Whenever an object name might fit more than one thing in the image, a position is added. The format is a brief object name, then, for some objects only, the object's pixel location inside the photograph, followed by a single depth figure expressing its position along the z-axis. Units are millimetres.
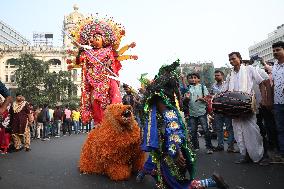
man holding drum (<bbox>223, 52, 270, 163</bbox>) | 6211
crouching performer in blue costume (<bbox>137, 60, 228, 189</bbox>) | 3971
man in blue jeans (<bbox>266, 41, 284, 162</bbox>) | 5926
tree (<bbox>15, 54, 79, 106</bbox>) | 54844
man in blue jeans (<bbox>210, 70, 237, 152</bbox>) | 8438
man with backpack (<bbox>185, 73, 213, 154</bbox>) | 8508
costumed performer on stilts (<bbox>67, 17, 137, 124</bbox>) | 6496
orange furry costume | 5117
